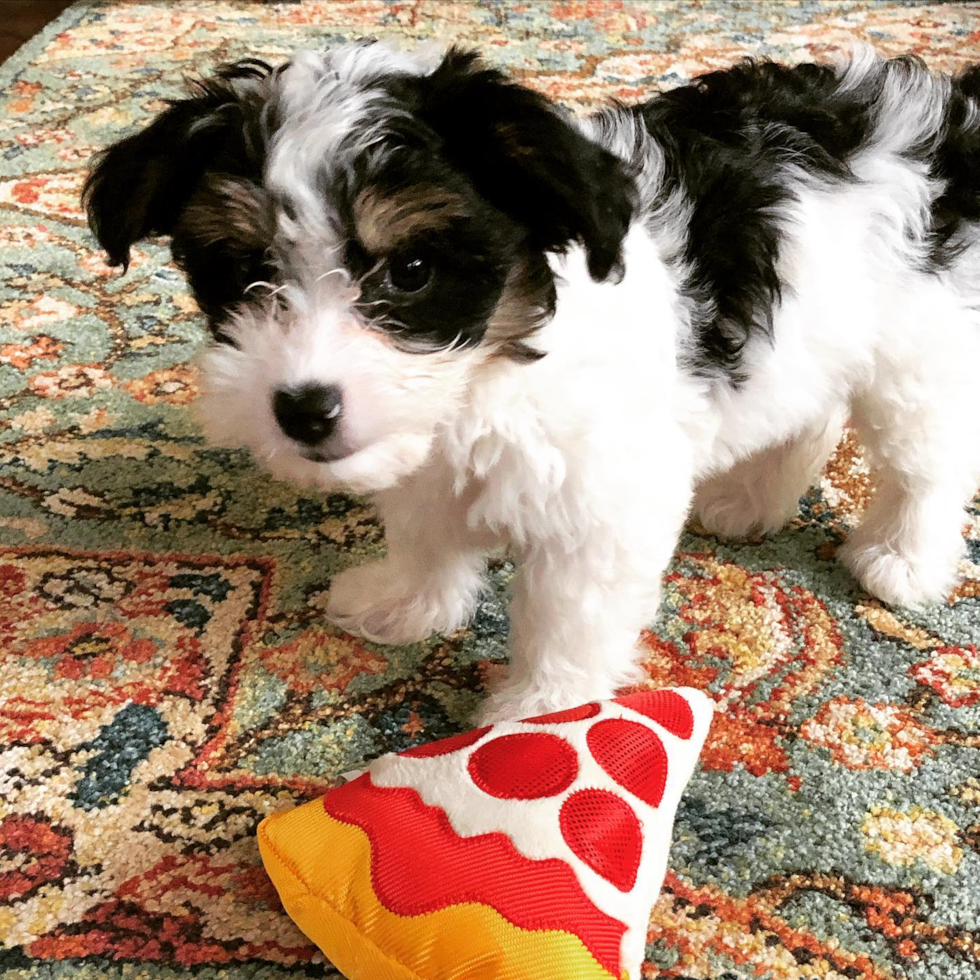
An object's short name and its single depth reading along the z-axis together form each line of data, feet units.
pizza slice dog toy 1.10
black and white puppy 1.15
